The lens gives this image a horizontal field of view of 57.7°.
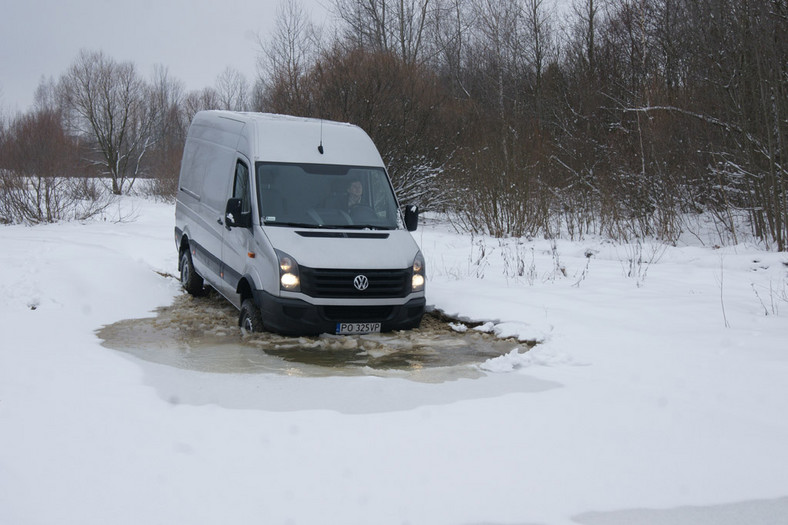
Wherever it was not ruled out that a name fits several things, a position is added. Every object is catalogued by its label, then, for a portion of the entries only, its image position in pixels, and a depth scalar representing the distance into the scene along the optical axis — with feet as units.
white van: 24.06
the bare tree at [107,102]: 161.07
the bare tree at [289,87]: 73.10
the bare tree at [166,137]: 133.28
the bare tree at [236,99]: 210.59
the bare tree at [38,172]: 70.03
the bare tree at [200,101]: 208.23
